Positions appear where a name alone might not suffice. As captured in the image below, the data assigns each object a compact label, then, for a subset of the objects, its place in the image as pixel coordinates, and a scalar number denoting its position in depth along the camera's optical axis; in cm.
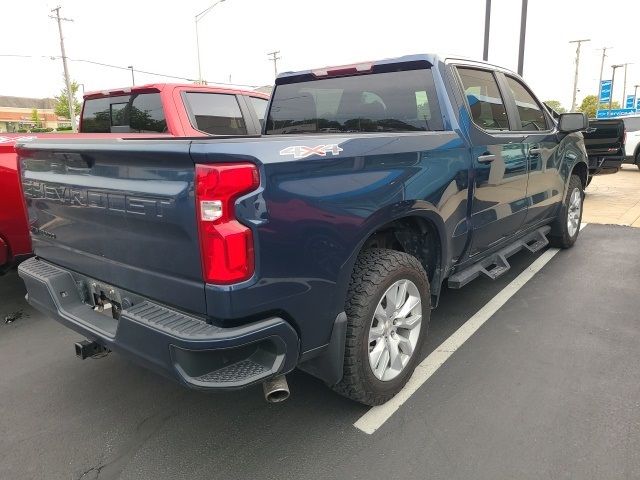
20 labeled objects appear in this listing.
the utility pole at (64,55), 3359
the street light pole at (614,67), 6522
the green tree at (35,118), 6670
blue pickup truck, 191
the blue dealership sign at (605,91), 5428
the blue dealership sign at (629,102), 6962
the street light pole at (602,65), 5519
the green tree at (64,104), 4761
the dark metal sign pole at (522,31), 1049
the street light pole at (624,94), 7143
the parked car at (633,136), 1486
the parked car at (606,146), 915
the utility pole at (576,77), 4469
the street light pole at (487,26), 1088
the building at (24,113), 6956
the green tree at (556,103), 6871
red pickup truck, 503
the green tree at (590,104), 6581
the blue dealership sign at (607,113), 3759
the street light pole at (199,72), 2424
